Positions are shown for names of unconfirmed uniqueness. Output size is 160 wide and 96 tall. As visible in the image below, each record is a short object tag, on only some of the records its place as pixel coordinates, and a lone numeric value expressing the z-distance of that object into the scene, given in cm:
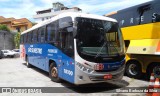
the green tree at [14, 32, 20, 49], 3603
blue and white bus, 738
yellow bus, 936
